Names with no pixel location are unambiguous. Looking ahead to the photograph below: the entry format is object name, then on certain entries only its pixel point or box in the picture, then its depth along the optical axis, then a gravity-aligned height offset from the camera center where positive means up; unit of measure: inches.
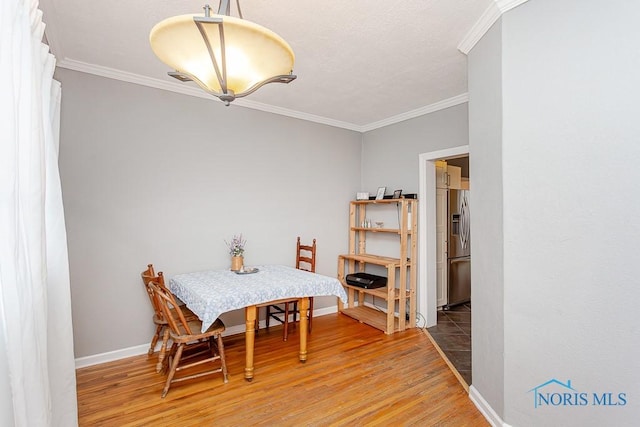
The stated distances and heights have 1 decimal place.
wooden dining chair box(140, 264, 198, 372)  103.6 -37.2
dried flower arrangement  133.6 -18.0
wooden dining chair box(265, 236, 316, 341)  141.6 -45.9
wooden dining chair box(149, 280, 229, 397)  91.4 -41.0
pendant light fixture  47.1 +24.7
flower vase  131.6 -24.4
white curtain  38.4 -1.8
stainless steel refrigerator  185.8 -29.6
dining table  97.2 -29.0
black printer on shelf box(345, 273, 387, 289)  155.4 -39.4
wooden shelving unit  148.9 -34.9
